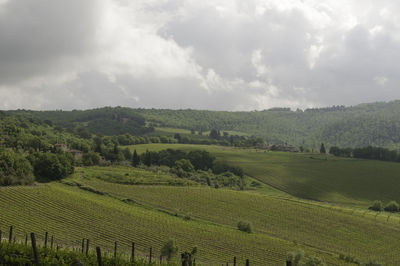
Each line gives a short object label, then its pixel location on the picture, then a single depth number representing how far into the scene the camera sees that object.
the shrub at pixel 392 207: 122.81
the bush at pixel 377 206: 120.88
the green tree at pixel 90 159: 135.39
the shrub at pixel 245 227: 77.50
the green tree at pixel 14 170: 87.69
